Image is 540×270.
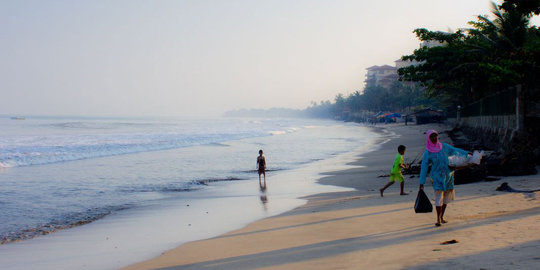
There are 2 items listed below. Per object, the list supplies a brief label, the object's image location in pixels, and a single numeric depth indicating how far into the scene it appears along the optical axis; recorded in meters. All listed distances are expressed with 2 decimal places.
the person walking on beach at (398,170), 11.06
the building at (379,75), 147.00
